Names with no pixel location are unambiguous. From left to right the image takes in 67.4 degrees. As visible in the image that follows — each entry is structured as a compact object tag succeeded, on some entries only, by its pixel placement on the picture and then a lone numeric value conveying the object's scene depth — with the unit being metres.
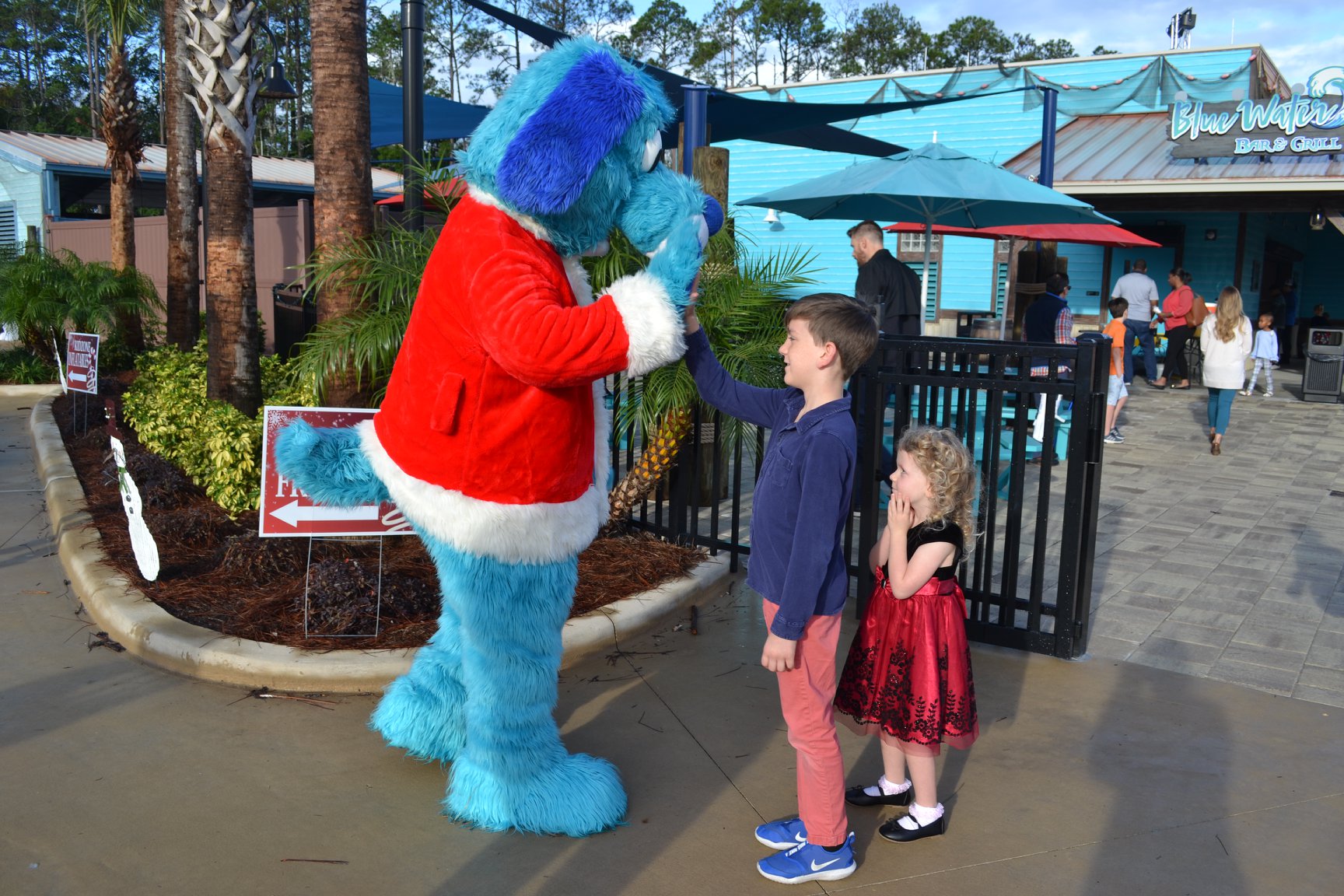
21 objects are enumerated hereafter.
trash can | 13.59
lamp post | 5.09
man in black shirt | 7.39
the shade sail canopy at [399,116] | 9.18
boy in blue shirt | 2.63
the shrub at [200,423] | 5.82
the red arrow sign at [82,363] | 7.72
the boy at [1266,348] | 14.22
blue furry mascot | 2.57
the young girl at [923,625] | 2.86
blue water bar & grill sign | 14.12
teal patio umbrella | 7.39
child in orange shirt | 9.77
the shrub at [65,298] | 10.50
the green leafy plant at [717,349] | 4.96
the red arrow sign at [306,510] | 4.11
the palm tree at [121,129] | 12.93
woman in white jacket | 9.88
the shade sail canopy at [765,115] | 6.15
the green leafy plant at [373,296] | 4.79
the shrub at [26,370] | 13.12
